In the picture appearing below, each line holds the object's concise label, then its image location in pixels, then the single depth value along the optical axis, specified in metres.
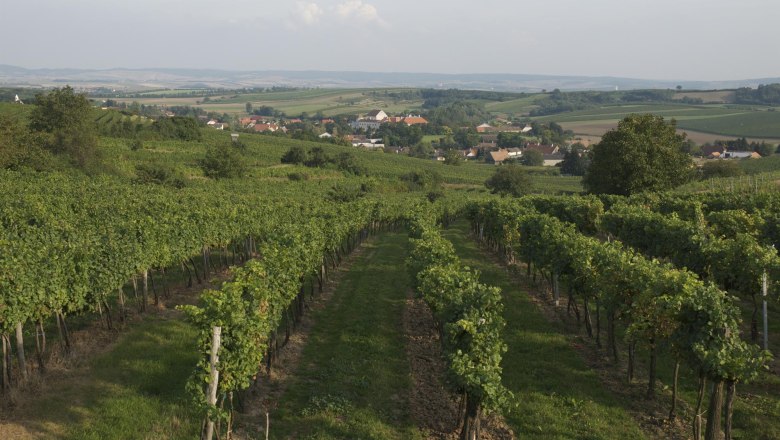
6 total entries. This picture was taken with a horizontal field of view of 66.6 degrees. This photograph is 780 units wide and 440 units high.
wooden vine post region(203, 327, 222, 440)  11.86
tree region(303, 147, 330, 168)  92.31
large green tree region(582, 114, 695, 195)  53.44
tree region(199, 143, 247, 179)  70.62
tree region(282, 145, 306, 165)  92.28
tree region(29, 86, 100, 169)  62.28
